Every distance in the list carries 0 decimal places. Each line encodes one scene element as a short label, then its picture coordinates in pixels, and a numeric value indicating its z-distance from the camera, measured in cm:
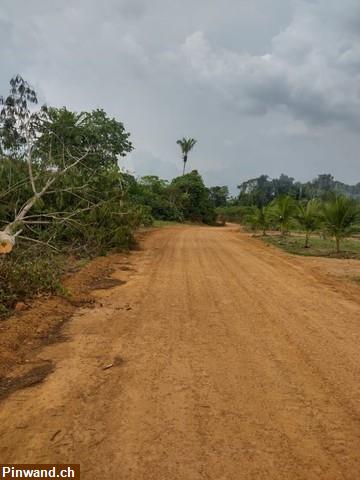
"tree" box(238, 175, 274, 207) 7143
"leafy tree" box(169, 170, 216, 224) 4775
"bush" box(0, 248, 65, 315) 657
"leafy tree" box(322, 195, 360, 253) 1702
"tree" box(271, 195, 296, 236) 2272
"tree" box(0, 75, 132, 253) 1185
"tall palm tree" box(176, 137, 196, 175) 6525
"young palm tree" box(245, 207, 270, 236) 2622
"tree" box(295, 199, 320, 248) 1906
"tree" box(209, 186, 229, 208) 7488
